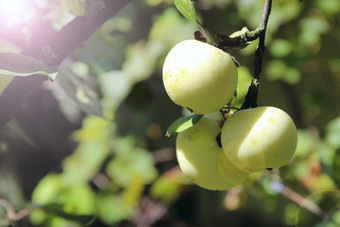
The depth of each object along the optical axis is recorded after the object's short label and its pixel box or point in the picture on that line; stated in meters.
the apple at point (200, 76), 0.47
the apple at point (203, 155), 0.54
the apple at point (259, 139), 0.47
